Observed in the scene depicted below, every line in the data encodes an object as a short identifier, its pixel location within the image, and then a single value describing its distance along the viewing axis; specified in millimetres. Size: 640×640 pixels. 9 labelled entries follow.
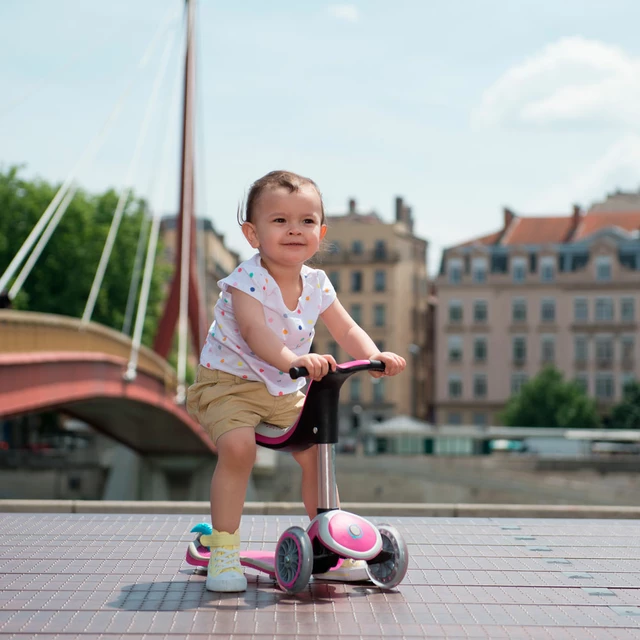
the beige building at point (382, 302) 71438
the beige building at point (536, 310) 66688
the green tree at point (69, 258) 44125
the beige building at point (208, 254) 72125
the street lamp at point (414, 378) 71750
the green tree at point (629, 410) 59122
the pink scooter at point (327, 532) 4340
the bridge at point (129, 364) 20188
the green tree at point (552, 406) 59625
